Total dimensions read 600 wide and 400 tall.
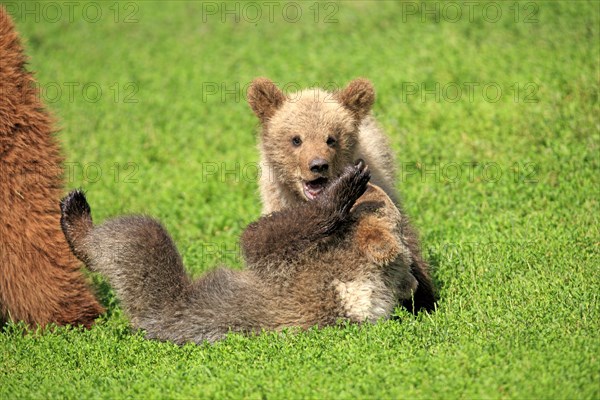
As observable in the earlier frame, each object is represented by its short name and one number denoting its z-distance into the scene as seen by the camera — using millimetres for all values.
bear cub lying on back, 12711
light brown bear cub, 15031
